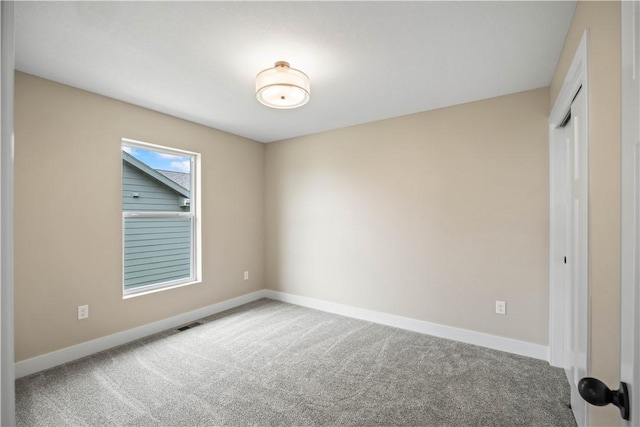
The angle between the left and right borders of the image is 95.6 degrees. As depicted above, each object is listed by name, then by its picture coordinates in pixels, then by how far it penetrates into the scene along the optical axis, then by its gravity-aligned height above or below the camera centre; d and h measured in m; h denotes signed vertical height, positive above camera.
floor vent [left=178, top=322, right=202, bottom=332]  3.36 -1.33
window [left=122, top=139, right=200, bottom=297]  3.16 -0.04
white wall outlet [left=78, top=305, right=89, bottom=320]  2.70 -0.91
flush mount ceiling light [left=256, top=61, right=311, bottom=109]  2.13 +0.96
